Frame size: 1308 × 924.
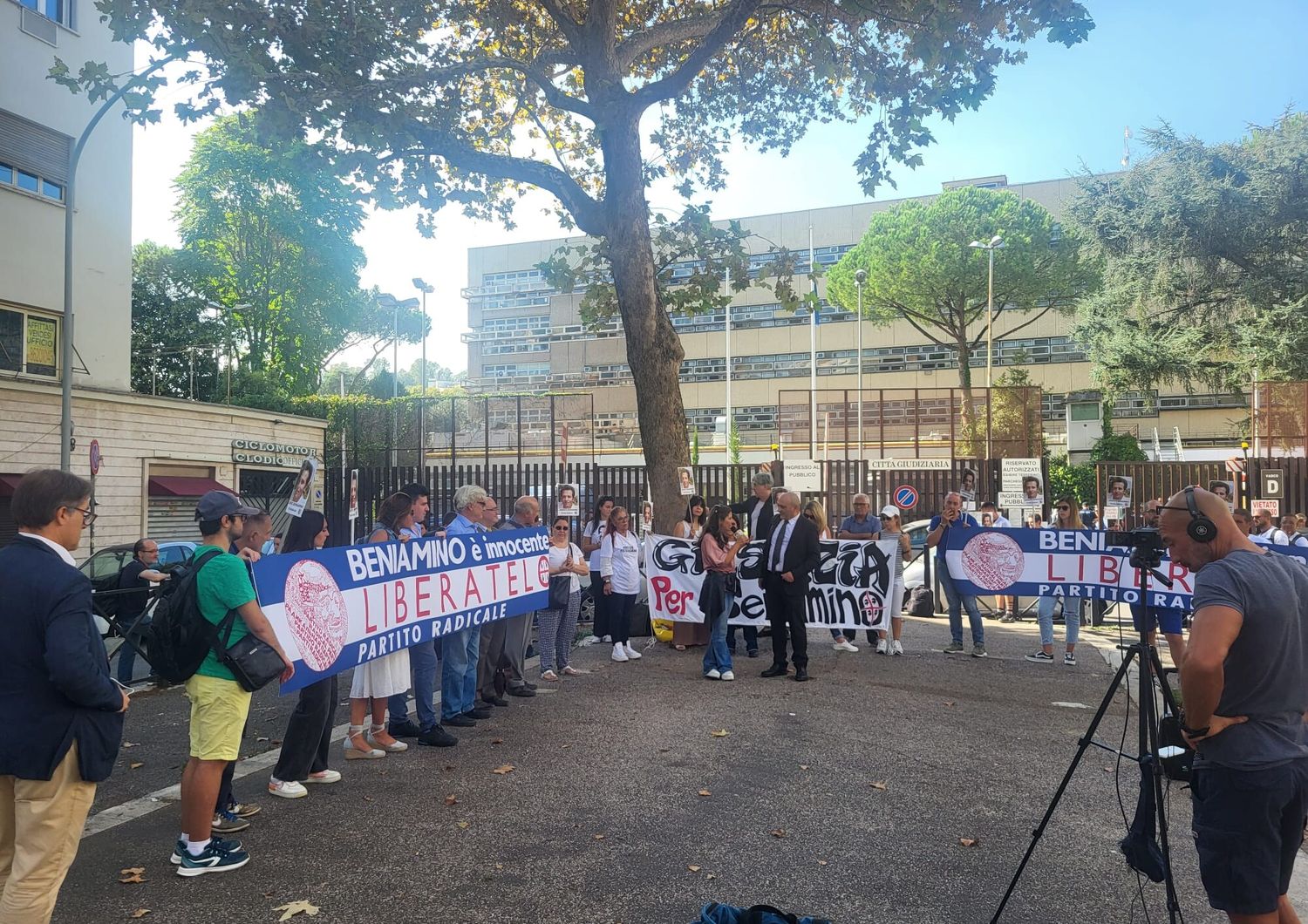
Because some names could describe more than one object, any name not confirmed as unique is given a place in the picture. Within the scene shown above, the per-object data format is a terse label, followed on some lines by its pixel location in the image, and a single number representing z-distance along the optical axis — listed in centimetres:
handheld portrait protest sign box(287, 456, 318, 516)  736
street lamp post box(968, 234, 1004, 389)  4444
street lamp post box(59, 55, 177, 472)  1537
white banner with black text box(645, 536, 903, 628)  1114
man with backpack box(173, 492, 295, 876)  465
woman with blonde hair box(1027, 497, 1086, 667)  1068
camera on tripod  402
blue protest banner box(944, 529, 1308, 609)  1070
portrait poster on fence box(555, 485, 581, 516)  1184
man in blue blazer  341
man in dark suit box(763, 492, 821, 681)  966
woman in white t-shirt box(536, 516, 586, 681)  959
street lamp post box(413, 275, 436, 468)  4956
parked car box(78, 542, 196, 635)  1257
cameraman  304
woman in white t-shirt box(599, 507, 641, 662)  1095
